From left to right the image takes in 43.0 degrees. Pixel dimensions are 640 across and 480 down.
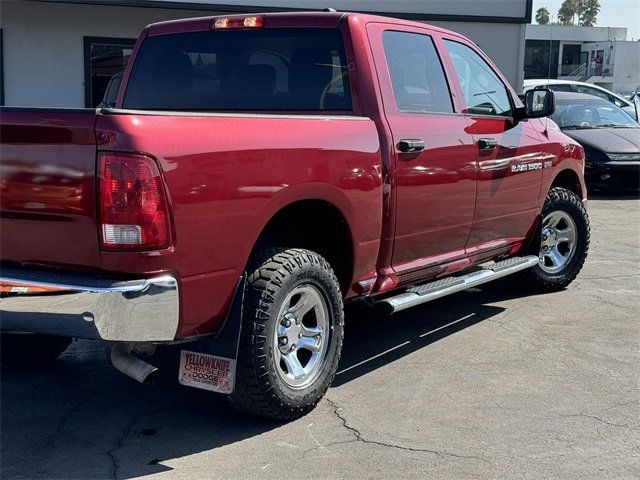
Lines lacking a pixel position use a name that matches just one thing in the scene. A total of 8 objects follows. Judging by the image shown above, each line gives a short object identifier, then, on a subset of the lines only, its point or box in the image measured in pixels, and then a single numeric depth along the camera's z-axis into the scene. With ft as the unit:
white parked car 57.77
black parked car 42.27
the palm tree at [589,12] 358.84
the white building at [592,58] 192.24
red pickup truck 11.03
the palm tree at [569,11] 361.92
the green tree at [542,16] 376.27
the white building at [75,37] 41.34
